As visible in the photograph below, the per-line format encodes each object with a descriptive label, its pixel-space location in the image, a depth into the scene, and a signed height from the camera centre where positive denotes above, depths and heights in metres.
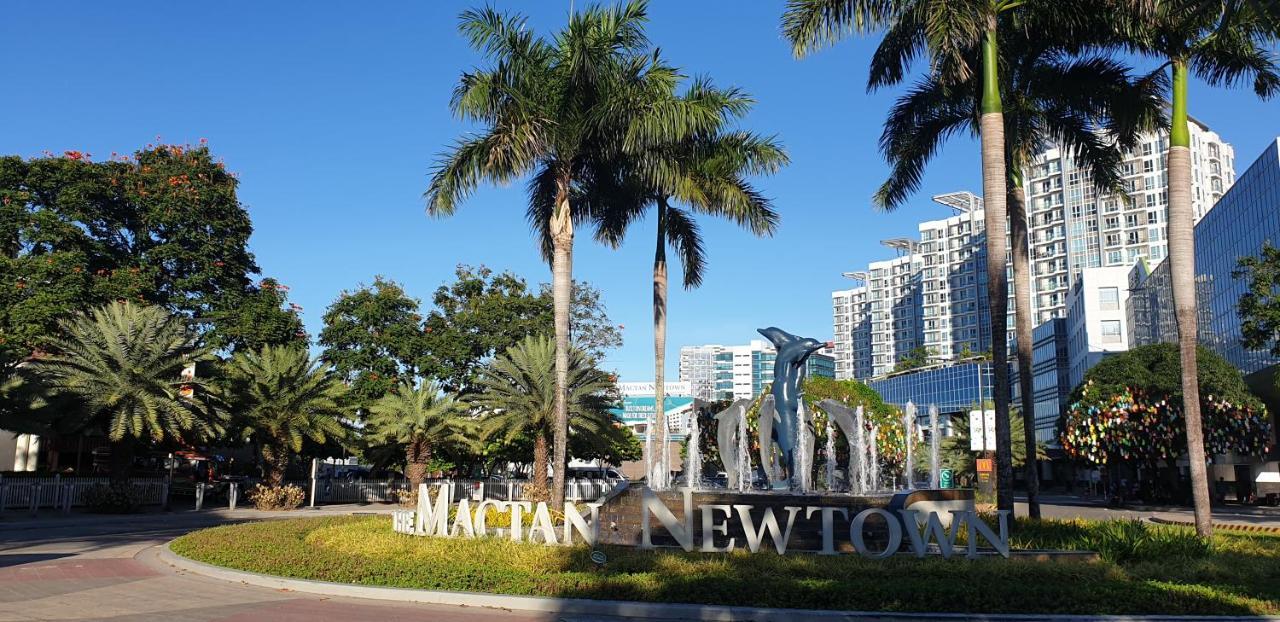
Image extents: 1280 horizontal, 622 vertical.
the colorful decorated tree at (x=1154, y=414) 41.06 +1.66
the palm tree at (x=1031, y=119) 21.48 +8.19
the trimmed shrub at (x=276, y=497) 34.84 -1.84
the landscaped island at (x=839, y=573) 11.32 -1.74
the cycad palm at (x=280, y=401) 34.84 +1.78
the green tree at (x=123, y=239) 35.44 +8.69
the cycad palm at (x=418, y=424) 36.75 +0.98
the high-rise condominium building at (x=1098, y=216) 126.81 +33.19
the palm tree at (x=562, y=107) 21.28 +7.90
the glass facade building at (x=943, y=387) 119.81 +8.49
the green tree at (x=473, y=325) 45.53 +6.25
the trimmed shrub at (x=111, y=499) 31.36 -1.72
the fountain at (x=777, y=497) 16.08 -0.93
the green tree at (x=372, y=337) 44.47 +5.36
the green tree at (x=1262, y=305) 31.31 +5.01
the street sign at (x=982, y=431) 35.34 +0.74
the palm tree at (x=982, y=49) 18.05 +7.97
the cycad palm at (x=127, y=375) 29.33 +2.34
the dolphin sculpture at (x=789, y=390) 21.92 +1.40
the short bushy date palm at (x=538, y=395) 34.25 +2.03
